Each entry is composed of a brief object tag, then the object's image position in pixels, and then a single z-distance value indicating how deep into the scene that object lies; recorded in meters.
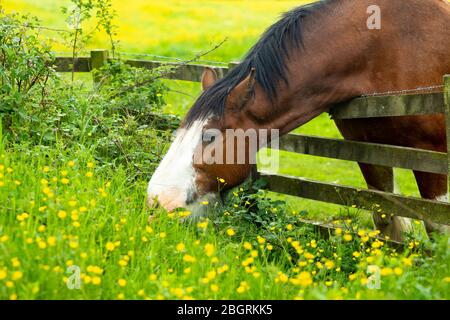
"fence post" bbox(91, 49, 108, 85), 7.92
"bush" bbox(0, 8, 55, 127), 5.95
